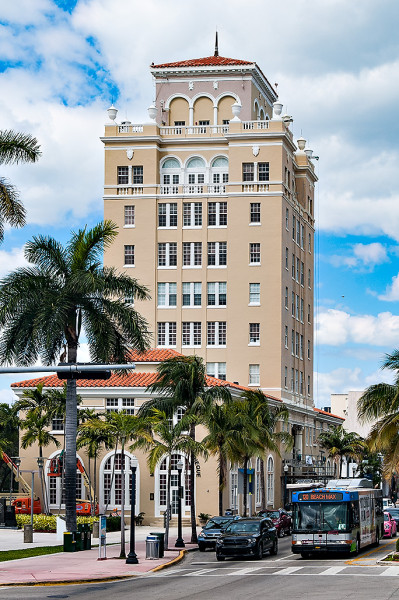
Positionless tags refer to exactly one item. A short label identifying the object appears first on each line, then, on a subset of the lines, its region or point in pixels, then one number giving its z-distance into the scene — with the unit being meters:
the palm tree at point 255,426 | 56.00
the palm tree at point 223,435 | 52.84
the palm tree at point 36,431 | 62.53
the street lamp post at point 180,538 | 47.16
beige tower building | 86.44
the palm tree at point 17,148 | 40.81
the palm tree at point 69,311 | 44.56
